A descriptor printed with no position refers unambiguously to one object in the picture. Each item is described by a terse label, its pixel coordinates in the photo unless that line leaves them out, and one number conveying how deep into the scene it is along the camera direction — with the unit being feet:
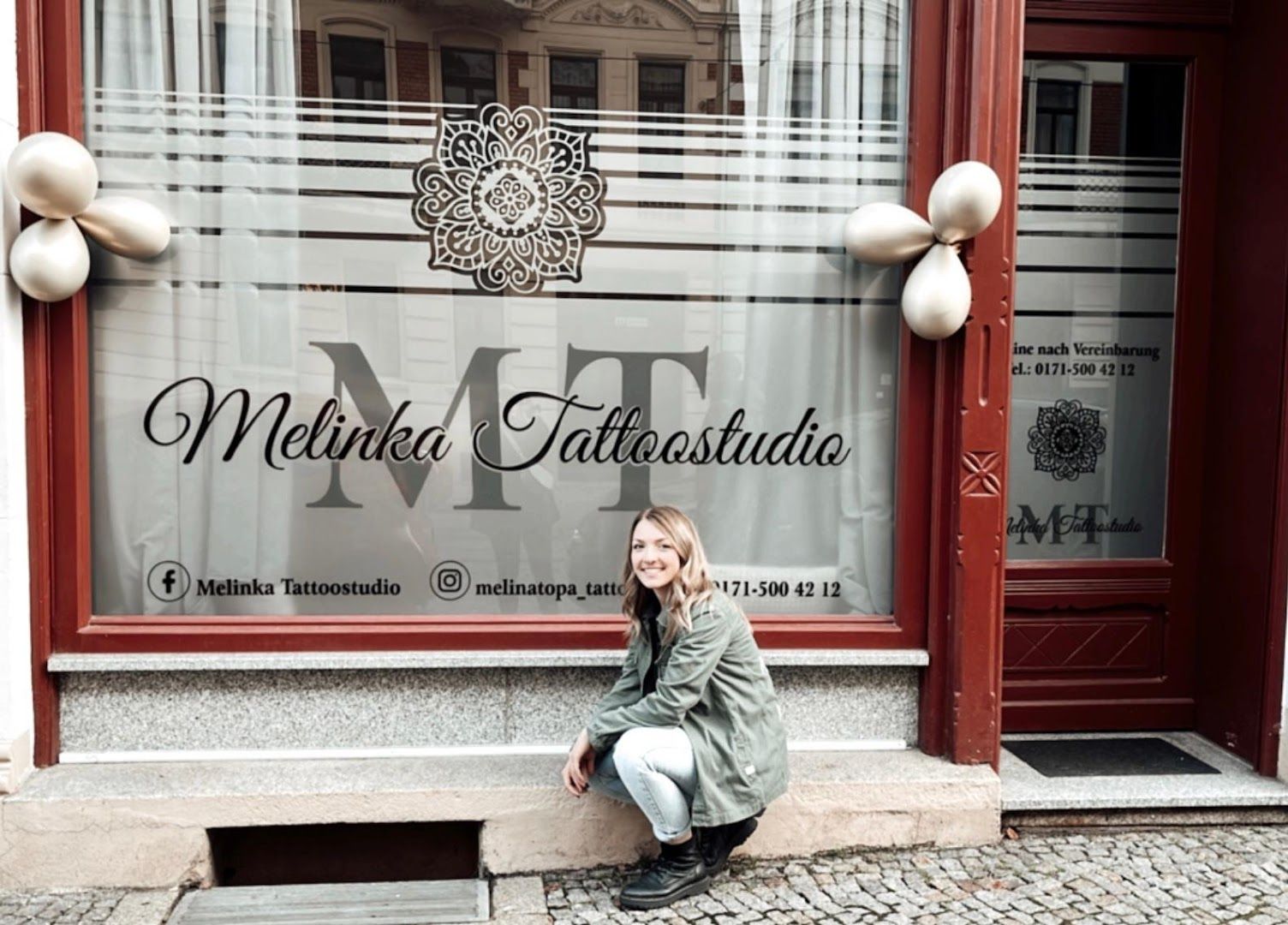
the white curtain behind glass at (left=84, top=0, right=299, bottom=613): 13.66
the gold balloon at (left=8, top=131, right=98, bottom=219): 12.00
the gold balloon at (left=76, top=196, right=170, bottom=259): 12.91
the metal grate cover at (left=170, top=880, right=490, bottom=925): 12.05
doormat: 15.15
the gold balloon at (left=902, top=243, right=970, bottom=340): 13.38
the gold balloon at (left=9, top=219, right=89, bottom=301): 12.47
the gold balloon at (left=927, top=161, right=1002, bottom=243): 12.88
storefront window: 13.88
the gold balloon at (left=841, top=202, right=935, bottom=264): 13.61
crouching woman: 11.91
